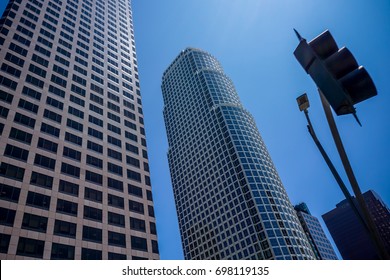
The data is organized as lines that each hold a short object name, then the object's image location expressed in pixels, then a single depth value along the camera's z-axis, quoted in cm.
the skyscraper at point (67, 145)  3669
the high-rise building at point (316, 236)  15825
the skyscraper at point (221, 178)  9894
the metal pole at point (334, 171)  365
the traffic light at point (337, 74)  339
